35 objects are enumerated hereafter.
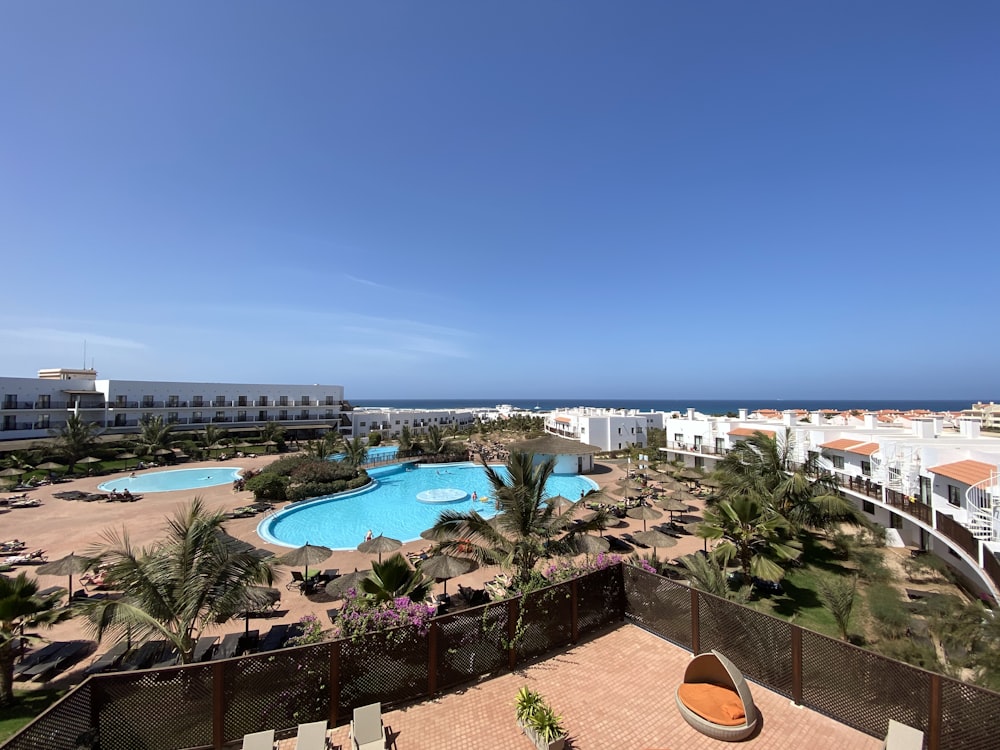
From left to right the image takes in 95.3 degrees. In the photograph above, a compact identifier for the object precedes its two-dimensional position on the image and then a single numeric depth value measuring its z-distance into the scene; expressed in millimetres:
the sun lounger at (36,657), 10002
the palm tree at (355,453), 37844
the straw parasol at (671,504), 23214
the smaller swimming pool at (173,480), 32750
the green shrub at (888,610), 12539
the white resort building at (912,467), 13875
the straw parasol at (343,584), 12578
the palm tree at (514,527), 11484
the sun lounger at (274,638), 10961
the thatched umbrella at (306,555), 14250
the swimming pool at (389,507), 22875
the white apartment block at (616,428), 51969
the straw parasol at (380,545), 15695
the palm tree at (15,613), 8734
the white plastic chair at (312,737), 6113
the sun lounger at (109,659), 9812
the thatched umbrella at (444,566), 12555
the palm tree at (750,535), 14250
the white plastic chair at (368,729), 6117
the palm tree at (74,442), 37344
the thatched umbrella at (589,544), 13039
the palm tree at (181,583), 7773
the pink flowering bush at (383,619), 7273
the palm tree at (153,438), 41094
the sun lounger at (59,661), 9852
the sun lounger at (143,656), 9789
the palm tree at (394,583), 10148
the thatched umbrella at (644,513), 20297
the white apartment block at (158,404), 44719
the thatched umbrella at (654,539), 17781
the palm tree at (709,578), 11320
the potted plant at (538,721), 6086
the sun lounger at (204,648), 10281
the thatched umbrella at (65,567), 12783
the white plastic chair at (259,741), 6016
